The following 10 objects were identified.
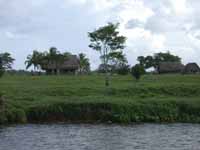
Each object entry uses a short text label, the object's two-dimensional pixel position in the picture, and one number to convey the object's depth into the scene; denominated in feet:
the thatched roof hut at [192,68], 394.48
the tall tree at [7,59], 438.40
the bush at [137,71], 197.67
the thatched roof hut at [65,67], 352.90
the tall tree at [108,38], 196.95
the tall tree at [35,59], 357.00
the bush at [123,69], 253.69
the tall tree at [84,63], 391.65
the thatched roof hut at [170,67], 408.05
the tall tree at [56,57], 342.64
